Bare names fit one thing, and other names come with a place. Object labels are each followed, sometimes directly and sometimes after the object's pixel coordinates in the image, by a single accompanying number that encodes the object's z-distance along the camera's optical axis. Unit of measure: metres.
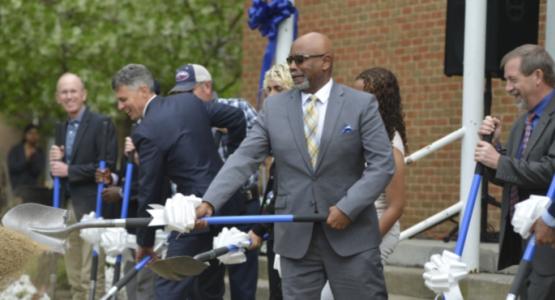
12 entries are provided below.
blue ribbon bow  18.76
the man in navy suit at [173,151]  15.77
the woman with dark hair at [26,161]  35.43
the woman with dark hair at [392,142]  14.07
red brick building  22.64
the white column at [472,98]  17.70
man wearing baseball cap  17.06
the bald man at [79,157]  20.69
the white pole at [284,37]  18.79
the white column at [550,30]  18.12
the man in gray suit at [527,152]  12.40
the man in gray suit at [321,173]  12.61
